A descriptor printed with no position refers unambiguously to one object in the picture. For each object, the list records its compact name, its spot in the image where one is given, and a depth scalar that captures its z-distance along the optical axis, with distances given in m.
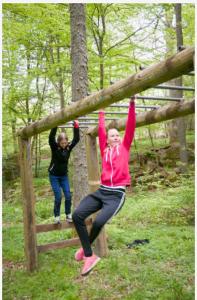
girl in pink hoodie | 3.80
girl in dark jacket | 5.49
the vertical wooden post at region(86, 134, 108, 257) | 6.46
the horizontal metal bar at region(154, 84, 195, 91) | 3.09
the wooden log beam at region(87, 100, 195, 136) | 4.03
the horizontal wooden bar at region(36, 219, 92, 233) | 6.31
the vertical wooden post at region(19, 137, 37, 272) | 6.50
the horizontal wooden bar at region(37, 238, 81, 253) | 6.48
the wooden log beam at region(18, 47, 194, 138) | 2.57
